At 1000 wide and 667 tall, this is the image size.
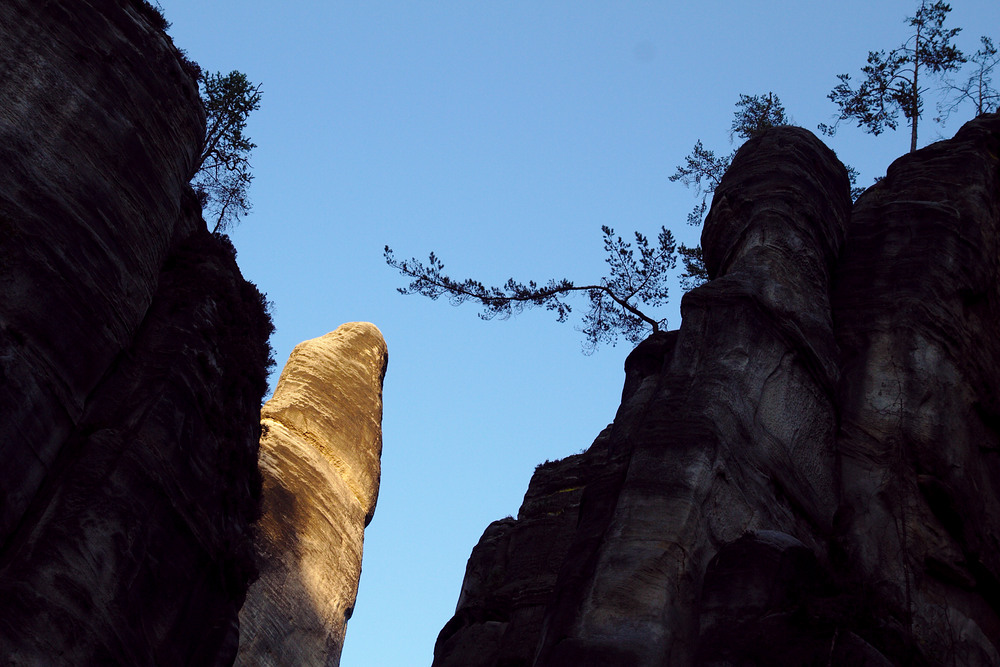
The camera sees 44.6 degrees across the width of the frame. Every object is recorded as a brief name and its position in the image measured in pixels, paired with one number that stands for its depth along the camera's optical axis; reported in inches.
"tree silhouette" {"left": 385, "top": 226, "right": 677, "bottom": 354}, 1196.5
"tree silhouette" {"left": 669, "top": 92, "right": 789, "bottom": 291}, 1380.4
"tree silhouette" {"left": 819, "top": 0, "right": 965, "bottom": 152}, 1337.4
